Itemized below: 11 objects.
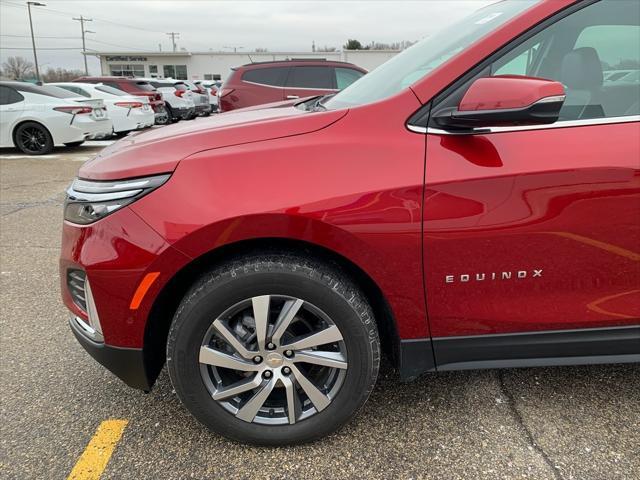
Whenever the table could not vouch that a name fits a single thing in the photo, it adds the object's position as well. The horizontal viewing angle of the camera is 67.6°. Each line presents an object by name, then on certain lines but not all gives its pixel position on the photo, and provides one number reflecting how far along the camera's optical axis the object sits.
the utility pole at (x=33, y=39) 46.91
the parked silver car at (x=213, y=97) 20.55
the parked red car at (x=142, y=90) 13.30
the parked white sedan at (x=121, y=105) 11.52
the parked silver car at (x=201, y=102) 16.66
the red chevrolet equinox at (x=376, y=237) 1.67
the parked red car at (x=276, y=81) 8.84
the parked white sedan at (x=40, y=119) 9.66
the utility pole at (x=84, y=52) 59.72
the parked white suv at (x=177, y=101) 15.22
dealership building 55.91
